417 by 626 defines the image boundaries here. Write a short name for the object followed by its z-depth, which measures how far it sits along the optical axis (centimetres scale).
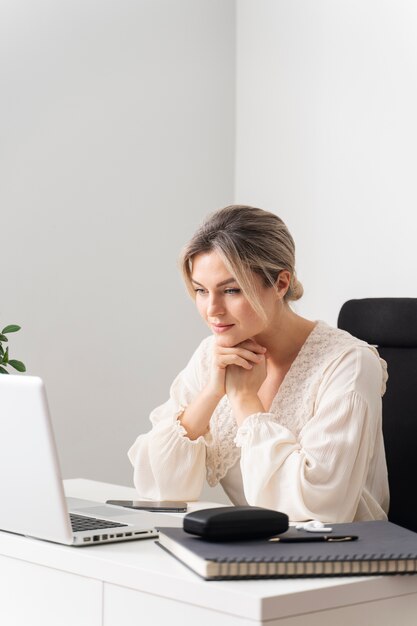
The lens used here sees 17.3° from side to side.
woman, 249
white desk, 175
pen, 192
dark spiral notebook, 179
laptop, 195
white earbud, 198
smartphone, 248
